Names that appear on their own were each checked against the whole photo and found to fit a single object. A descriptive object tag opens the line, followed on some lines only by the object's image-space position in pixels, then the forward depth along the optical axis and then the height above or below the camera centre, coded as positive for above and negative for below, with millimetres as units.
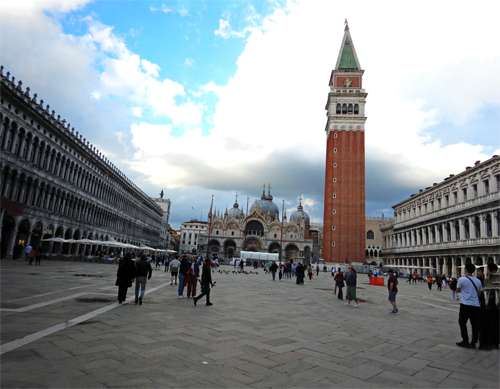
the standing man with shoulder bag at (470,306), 6379 -598
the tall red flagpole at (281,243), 72500 +3961
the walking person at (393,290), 10773 -668
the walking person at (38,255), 22594 -599
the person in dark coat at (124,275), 9406 -651
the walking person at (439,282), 25781 -784
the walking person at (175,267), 15094 -540
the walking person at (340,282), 14191 -686
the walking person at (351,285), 11980 -676
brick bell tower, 55969 +16052
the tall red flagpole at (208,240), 75575 +3857
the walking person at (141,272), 9711 -560
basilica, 78125 +5084
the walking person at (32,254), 22016 -547
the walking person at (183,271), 11703 -553
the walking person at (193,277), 11566 -738
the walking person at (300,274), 21531 -692
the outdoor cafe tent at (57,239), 30309 +716
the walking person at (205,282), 9922 -734
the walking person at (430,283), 24322 -817
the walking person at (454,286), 16828 -653
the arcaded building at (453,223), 31328 +5855
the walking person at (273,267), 24839 -456
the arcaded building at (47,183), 25422 +6362
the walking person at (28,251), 23316 -399
